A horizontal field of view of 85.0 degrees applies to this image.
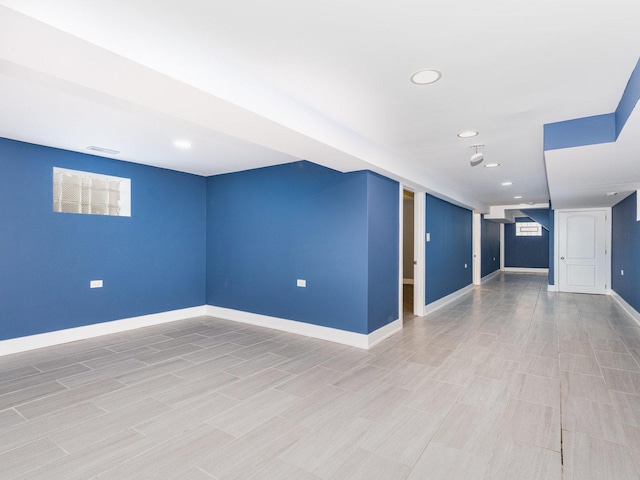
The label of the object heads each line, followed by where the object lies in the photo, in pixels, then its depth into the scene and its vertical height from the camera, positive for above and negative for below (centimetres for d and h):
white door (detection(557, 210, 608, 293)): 841 -26
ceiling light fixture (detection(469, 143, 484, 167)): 369 +89
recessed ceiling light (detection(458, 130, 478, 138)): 342 +107
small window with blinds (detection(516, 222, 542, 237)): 1441 +50
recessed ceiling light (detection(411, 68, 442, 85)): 225 +109
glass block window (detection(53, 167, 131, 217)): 436 +63
